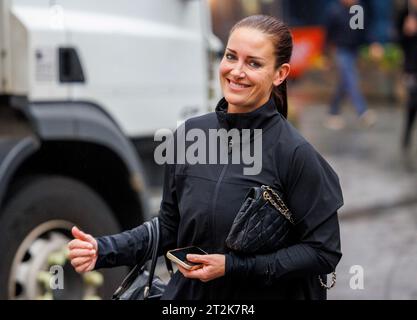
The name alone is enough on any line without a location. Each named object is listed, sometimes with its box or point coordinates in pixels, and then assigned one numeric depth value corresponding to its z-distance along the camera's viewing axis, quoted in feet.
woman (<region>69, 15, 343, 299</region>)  16.92
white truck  28.07
